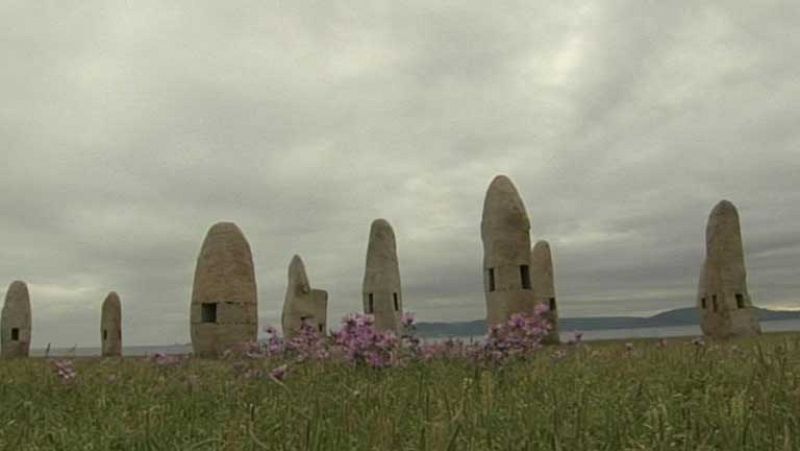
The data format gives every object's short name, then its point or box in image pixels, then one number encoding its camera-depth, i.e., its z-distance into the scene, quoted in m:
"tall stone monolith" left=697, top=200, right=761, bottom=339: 28.94
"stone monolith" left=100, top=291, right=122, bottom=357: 36.41
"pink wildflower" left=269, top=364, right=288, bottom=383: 5.35
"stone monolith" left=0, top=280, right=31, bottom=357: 35.31
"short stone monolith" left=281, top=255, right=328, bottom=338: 33.19
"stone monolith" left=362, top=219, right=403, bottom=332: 31.31
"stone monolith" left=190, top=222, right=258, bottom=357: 23.19
